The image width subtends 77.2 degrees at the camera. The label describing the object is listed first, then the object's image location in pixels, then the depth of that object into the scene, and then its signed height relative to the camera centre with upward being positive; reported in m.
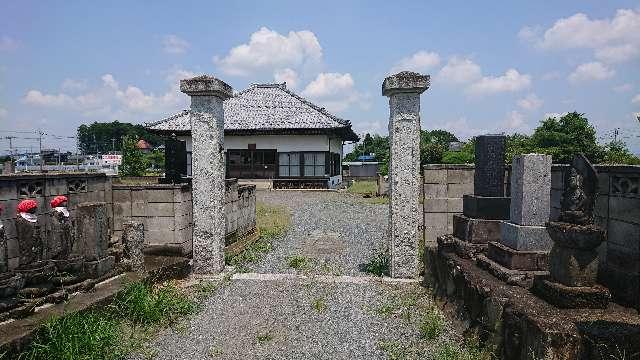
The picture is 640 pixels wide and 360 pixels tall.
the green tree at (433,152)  32.00 +1.07
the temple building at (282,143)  23.88 +1.30
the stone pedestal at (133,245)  5.77 -1.18
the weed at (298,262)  7.34 -1.86
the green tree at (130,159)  25.62 +0.29
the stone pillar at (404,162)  5.97 +0.05
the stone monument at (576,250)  3.64 -0.80
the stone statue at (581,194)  3.91 -0.28
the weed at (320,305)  5.17 -1.86
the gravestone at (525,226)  4.77 -0.76
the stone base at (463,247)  5.62 -1.18
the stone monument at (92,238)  5.05 -0.96
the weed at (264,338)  4.27 -1.87
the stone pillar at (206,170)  6.38 -0.10
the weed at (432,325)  4.30 -1.81
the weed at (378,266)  6.66 -1.75
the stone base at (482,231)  5.94 -0.97
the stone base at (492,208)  6.11 -0.64
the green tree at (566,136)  27.50 +2.32
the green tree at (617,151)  16.50 +0.80
